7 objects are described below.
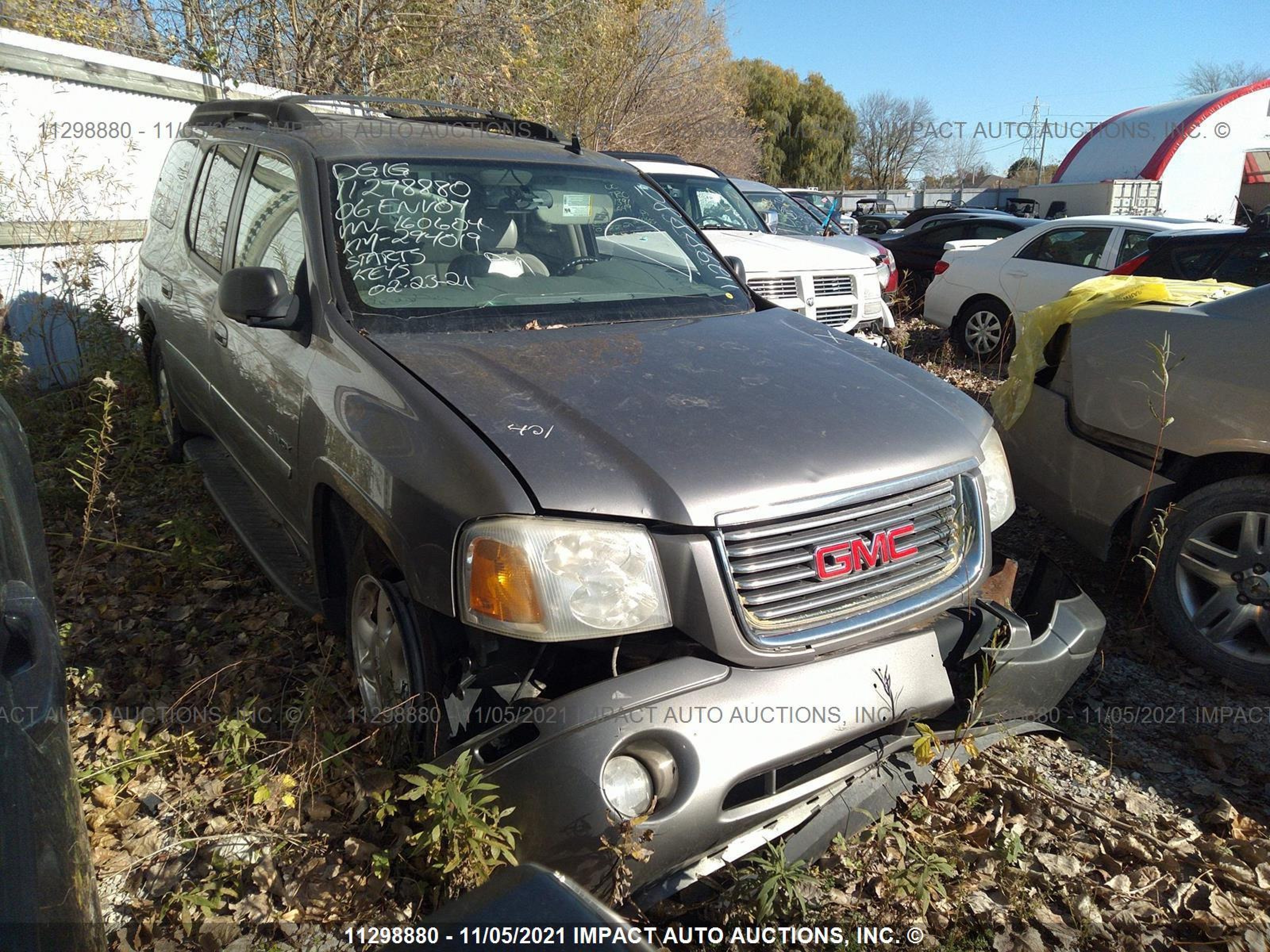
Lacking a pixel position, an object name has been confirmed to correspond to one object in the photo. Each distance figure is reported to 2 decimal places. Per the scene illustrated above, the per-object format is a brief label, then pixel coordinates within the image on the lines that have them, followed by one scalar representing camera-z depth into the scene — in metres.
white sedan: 9.03
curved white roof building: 25.75
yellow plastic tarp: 4.20
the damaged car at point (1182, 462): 3.38
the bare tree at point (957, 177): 67.56
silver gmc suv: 2.16
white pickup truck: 7.73
